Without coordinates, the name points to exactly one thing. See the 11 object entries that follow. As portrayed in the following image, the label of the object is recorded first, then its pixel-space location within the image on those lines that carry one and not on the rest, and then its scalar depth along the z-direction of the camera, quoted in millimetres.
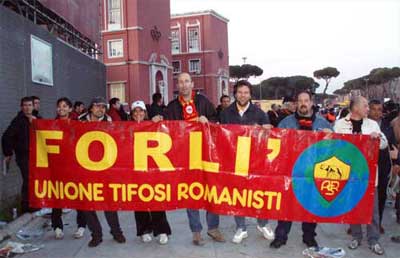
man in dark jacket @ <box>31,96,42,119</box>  7491
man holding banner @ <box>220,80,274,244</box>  6008
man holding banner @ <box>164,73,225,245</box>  5898
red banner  5617
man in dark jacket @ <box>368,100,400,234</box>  5863
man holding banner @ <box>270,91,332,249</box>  5691
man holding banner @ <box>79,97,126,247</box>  5918
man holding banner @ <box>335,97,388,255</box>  5621
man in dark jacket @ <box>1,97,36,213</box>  7000
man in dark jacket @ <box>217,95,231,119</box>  11323
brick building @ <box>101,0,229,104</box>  39906
